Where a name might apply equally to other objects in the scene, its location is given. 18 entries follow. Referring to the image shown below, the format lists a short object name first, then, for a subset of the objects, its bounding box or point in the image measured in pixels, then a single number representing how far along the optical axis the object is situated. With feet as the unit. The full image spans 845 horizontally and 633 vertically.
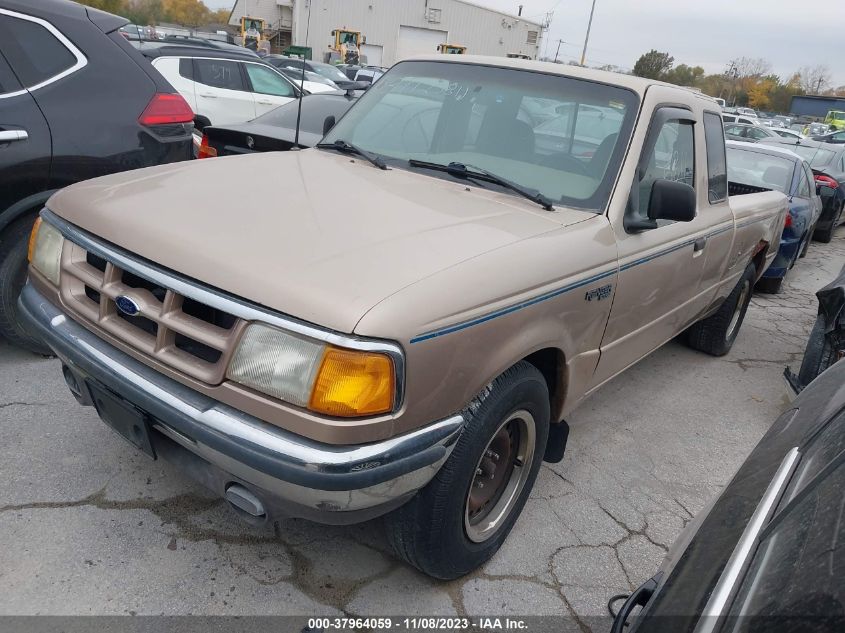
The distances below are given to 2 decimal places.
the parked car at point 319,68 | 78.07
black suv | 11.16
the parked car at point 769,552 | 3.59
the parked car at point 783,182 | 23.56
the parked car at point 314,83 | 48.84
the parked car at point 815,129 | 117.82
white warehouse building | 169.58
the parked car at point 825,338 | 12.34
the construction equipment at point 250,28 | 127.45
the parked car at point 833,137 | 90.30
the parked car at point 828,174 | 33.32
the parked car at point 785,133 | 77.11
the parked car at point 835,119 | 142.51
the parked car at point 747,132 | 69.10
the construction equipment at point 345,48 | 141.08
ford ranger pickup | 5.93
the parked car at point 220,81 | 30.55
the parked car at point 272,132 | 16.42
